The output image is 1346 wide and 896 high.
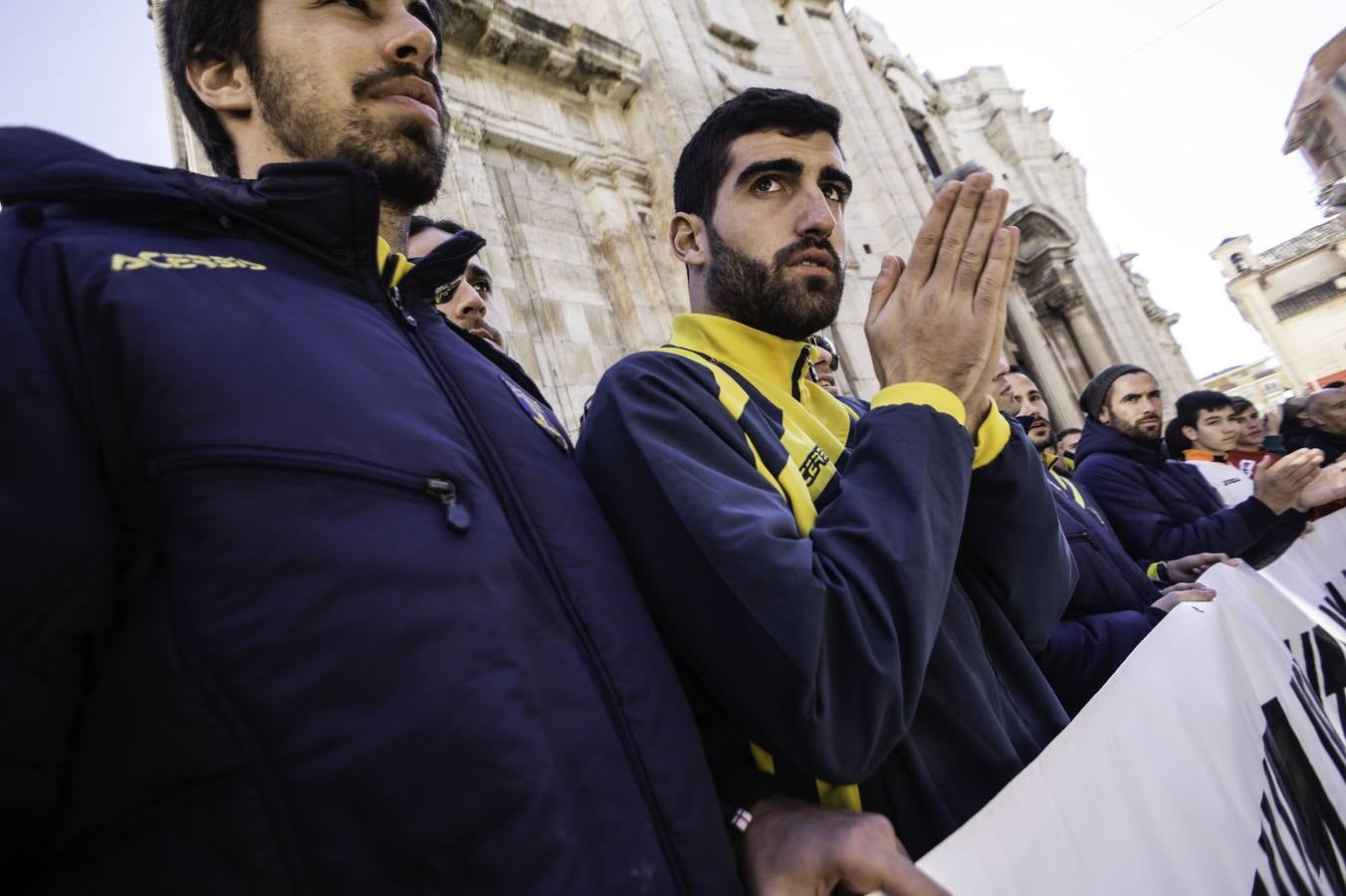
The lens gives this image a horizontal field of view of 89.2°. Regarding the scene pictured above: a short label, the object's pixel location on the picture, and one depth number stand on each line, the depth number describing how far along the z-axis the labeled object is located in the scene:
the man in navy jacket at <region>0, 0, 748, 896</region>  0.67
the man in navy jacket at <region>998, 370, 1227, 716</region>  2.03
